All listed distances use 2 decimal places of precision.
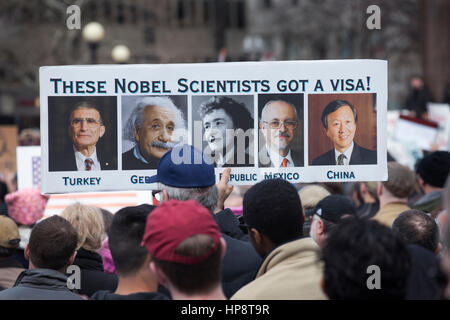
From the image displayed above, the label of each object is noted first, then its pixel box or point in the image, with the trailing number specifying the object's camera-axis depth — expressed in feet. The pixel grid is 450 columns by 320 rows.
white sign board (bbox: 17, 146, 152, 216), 38.04
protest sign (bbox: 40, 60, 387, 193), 30.42
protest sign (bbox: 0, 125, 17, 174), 63.31
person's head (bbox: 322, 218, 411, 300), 18.49
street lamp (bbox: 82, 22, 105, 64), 129.29
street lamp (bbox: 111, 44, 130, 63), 165.99
